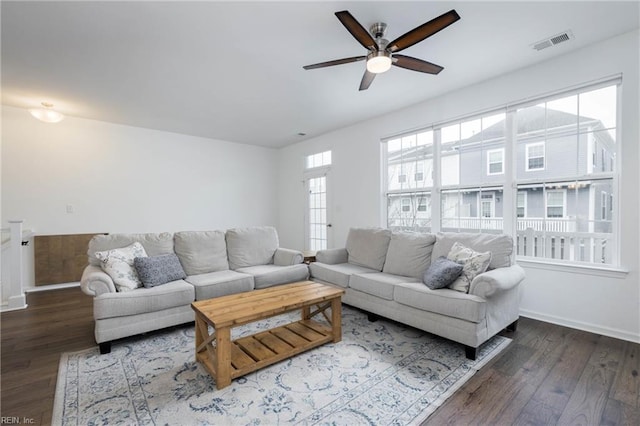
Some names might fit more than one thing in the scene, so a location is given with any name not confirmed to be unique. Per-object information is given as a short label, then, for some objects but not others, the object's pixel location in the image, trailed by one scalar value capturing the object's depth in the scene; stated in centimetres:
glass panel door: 579
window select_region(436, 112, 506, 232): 341
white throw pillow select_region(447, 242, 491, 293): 248
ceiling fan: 188
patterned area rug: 163
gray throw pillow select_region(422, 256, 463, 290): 252
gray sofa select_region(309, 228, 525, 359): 224
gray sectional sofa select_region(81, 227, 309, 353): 239
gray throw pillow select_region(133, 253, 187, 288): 273
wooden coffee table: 189
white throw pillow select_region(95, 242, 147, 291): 259
